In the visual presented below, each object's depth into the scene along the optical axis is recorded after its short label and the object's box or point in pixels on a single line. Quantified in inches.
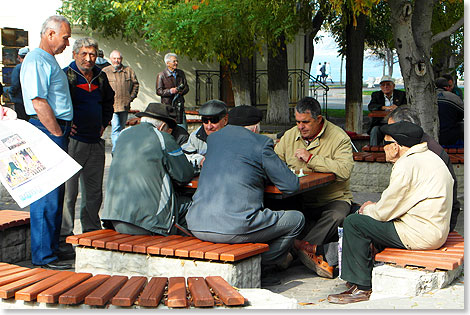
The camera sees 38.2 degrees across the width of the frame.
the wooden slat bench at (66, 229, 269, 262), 201.6
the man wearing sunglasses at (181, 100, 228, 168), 257.2
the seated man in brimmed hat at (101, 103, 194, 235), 220.1
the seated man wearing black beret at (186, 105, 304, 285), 210.2
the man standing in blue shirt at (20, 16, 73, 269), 232.2
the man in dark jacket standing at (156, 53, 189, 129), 534.6
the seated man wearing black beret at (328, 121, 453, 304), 200.2
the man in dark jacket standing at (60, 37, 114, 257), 263.1
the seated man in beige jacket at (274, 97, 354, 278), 249.8
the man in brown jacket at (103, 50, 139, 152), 500.1
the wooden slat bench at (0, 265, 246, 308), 164.9
